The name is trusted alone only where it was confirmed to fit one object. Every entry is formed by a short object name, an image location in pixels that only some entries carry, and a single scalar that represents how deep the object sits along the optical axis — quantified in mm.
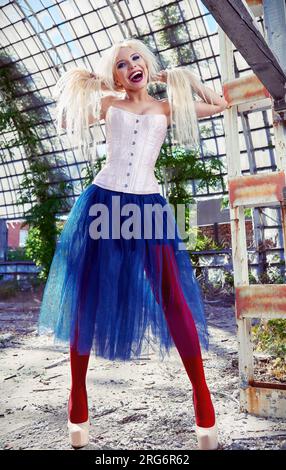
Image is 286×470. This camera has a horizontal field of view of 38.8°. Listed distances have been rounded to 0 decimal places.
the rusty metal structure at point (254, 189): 1746
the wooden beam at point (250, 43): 1125
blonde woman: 1365
